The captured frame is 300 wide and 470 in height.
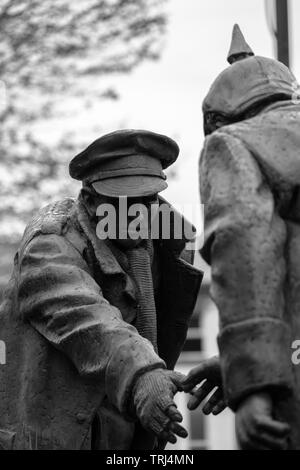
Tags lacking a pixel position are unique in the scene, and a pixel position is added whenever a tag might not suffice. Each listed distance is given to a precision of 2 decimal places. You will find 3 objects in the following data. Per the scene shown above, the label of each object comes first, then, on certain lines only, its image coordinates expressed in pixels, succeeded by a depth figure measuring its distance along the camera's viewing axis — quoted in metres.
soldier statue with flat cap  7.78
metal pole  11.30
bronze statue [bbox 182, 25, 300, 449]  6.00
